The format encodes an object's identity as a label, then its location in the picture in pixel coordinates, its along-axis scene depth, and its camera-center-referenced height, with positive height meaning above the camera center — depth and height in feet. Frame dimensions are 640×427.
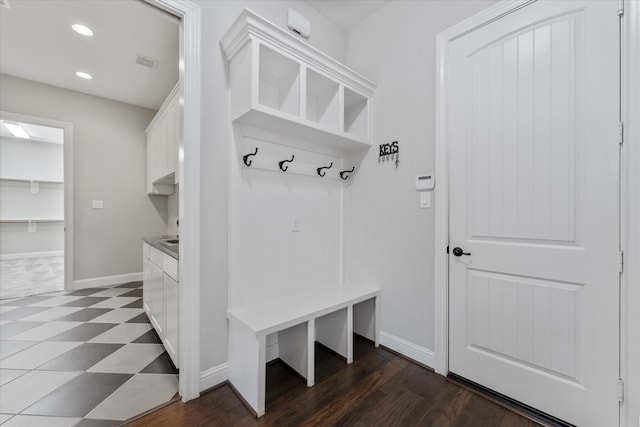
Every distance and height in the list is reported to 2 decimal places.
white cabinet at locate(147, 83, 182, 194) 9.52 +2.74
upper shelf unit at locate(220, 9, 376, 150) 4.98 +3.13
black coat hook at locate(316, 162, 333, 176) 7.37 +1.19
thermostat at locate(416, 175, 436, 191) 6.11 +0.72
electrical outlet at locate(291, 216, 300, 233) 6.88 -0.31
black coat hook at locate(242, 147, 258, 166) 5.78 +1.22
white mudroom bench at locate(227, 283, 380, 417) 4.83 -2.61
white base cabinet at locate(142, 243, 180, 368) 5.86 -2.20
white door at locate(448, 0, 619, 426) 4.17 +0.08
